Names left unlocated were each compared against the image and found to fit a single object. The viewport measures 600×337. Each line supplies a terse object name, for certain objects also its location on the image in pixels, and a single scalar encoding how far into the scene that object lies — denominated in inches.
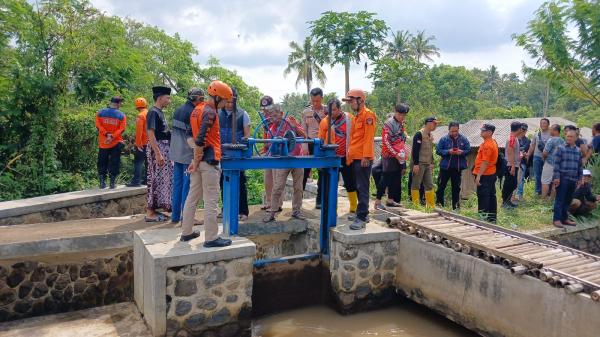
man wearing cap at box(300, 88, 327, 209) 275.0
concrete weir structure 177.9
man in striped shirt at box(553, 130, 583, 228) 278.7
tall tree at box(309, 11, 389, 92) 697.0
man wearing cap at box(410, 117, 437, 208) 297.3
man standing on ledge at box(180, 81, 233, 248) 178.7
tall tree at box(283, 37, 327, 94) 1473.4
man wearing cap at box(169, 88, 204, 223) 215.1
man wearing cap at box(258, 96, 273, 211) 248.1
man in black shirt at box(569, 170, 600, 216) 316.8
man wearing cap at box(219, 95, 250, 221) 235.1
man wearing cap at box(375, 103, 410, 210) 275.9
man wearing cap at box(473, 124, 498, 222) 285.3
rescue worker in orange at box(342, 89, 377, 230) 232.7
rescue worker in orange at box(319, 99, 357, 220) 245.4
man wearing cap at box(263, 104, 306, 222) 250.4
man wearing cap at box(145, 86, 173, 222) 237.3
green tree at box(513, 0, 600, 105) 367.6
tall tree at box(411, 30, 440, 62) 1747.3
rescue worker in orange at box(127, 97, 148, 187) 291.1
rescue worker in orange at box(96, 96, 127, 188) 304.3
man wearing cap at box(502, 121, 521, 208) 339.3
